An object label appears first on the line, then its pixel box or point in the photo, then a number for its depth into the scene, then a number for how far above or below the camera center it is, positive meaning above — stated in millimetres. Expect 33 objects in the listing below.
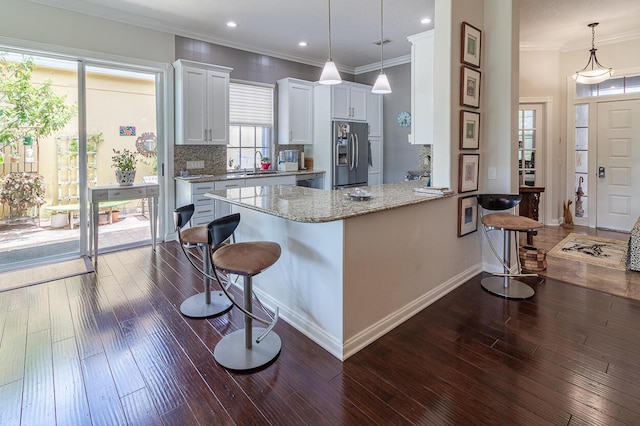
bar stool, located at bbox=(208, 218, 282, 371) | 2066 -742
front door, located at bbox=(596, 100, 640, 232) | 5504 +440
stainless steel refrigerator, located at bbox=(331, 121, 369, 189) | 6195 +698
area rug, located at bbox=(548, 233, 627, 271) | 4105 -747
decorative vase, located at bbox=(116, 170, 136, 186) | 4484 +192
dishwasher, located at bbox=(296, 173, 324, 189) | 5998 +218
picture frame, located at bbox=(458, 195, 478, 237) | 3359 -221
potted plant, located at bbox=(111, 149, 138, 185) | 4492 +342
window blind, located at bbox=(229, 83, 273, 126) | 5660 +1446
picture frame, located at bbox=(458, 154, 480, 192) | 3332 +196
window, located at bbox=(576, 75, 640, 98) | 5457 +1690
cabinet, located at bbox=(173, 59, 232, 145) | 4812 +1253
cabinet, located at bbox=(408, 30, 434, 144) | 3568 +1073
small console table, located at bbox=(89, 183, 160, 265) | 4238 -60
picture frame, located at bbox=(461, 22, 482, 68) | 3223 +1390
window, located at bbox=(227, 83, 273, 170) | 5703 +1132
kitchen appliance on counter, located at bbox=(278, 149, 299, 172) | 5996 +538
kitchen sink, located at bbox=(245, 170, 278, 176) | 5527 +333
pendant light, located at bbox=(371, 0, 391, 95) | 3537 +1072
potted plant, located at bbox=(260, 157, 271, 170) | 6051 +498
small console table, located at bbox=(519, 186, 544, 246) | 5066 -167
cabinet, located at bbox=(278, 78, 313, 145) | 6035 +1414
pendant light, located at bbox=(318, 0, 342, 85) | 3141 +1051
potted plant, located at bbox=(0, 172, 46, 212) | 3973 +23
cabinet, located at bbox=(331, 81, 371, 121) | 6129 +1629
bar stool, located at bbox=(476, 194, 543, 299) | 3078 -302
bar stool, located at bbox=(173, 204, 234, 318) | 2719 -855
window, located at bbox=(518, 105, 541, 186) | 6176 +870
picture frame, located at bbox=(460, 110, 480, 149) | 3287 +600
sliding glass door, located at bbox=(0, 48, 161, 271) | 3965 +567
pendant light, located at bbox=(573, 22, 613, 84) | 5043 +1718
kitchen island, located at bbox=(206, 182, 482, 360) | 2244 -465
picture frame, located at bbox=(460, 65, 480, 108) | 3246 +991
